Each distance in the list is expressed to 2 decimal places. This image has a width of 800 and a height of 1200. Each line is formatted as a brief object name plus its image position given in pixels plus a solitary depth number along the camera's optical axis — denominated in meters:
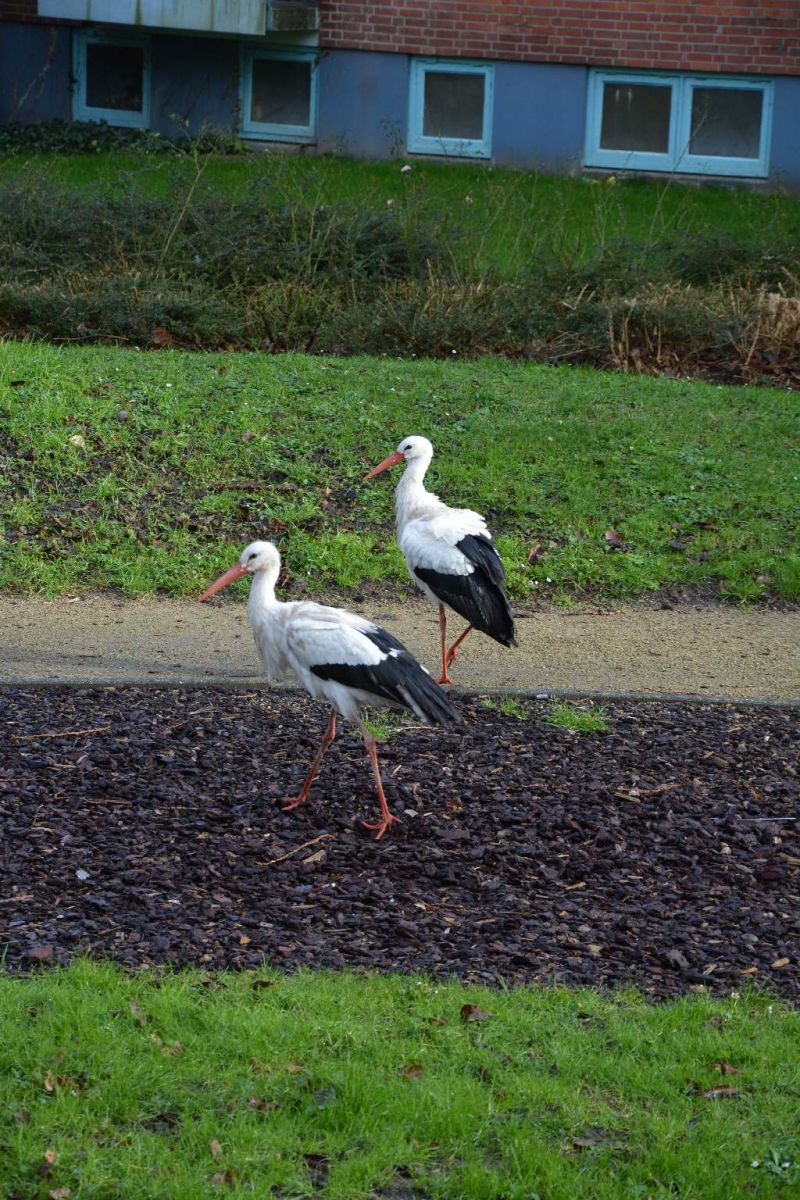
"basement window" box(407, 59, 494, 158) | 40.59
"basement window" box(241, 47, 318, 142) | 41.37
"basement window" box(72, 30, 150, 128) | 41.91
